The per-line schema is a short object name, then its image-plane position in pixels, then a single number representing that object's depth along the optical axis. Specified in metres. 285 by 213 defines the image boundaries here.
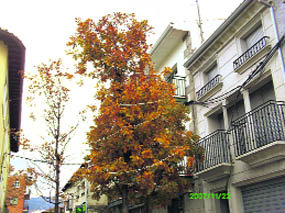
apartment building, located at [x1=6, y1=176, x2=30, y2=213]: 13.90
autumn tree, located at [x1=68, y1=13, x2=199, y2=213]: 9.04
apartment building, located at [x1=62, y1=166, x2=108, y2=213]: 22.99
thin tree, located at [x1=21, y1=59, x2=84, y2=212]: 12.49
